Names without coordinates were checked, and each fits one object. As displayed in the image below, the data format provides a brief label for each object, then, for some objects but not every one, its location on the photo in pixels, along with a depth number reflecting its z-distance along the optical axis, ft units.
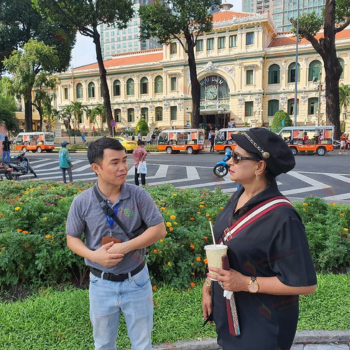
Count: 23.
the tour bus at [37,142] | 99.14
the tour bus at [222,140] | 81.66
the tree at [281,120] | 119.79
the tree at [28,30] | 109.40
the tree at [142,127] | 148.15
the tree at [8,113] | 89.93
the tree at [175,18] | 83.71
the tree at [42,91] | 106.26
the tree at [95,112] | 166.61
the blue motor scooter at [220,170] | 42.60
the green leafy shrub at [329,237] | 13.87
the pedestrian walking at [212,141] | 92.81
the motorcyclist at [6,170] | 37.01
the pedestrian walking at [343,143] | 77.97
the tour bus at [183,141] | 84.94
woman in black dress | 5.11
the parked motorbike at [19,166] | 41.98
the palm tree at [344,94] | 129.29
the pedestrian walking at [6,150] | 48.79
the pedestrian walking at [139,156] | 35.23
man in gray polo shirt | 6.94
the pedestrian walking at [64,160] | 37.48
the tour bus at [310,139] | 72.95
